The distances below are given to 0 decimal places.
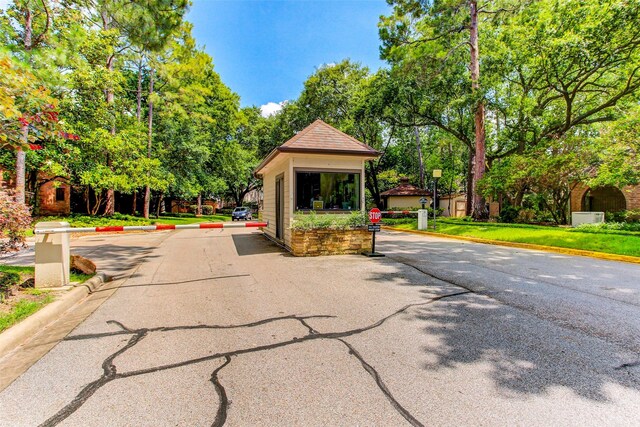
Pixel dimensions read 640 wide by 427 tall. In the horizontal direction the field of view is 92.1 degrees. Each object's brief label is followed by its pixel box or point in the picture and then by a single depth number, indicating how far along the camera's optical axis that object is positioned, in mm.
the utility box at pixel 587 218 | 13121
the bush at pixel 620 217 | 13628
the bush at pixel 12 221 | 4395
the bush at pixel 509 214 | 16266
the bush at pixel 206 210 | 44119
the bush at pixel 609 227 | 10750
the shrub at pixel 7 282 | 4480
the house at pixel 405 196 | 27359
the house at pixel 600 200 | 19875
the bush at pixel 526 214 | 16312
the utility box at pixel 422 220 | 16672
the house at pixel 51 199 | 23455
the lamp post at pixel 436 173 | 15583
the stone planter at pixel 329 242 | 8680
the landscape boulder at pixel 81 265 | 6332
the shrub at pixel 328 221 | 8828
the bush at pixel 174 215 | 31056
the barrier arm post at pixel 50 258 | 5078
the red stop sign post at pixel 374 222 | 8359
